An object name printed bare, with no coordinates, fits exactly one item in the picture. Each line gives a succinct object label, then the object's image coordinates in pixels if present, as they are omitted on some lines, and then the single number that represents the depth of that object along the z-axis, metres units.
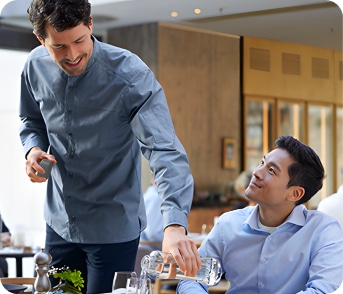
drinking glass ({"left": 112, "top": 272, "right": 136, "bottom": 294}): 2.01
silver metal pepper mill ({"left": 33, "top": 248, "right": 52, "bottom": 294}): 2.03
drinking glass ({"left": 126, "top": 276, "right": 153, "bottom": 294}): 1.96
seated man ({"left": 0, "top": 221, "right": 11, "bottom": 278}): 4.61
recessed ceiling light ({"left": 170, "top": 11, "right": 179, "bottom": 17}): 6.80
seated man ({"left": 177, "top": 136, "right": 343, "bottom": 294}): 2.35
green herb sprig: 2.12
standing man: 2.15
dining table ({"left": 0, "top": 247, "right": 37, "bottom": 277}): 5.00
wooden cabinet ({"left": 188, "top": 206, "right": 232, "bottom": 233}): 8.12
